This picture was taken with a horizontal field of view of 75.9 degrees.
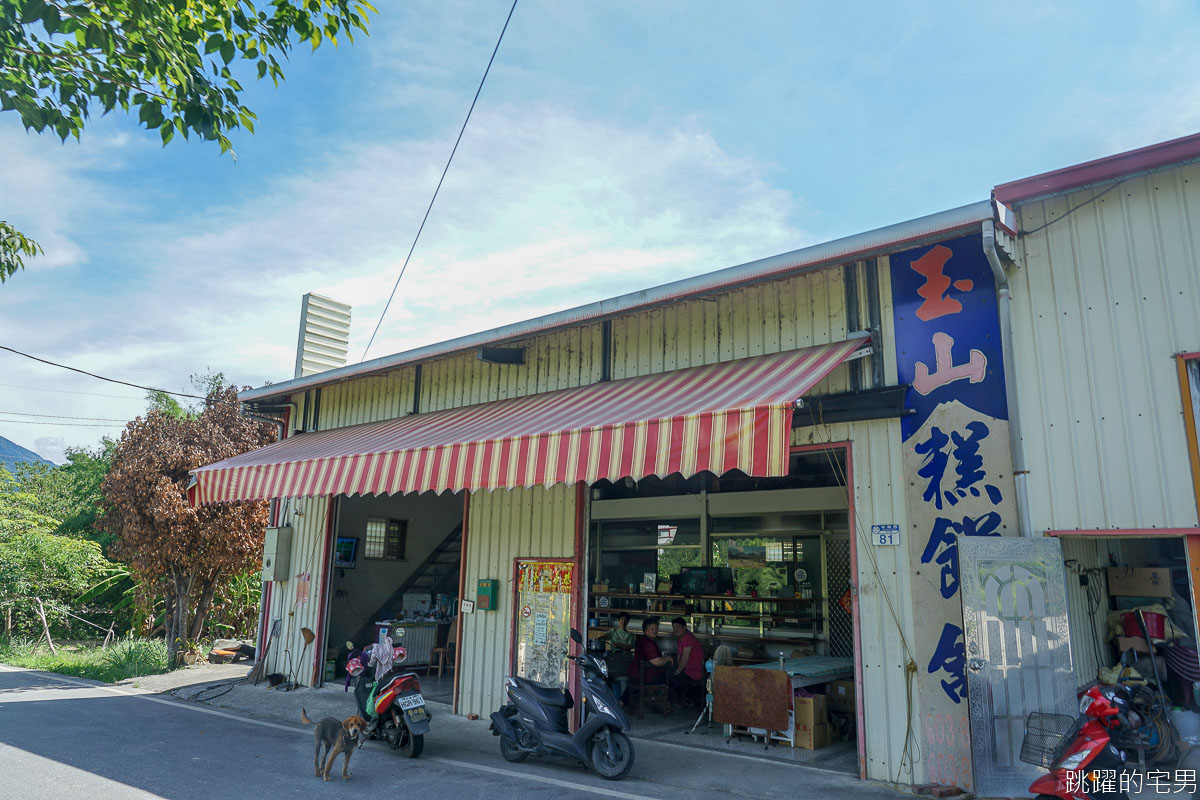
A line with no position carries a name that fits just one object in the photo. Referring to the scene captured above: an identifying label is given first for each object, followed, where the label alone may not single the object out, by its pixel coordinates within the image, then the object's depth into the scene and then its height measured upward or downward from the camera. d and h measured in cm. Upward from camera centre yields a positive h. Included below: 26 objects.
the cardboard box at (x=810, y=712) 786 -142
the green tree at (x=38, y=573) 1578 -30
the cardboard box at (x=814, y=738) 784 -168
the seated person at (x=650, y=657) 1002 -115
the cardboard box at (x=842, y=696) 848 -137
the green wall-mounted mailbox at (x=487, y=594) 962 -36
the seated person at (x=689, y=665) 1003 -123
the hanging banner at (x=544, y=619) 890 -61
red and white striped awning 611 +117
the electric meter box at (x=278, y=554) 1265 +13
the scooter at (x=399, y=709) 761 -144
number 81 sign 665 +30
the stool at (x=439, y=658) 1290 -159
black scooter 681 -146
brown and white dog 671 -151
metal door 577 -55
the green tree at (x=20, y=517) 1642 +91
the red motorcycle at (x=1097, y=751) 477 -110
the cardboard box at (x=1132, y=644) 739 -65
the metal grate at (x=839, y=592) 1063 -30
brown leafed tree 1325 +67
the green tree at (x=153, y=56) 508 +337
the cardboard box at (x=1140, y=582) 754 -6
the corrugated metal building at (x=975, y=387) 586 +151
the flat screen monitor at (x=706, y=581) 1178 -18
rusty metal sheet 782 -131
